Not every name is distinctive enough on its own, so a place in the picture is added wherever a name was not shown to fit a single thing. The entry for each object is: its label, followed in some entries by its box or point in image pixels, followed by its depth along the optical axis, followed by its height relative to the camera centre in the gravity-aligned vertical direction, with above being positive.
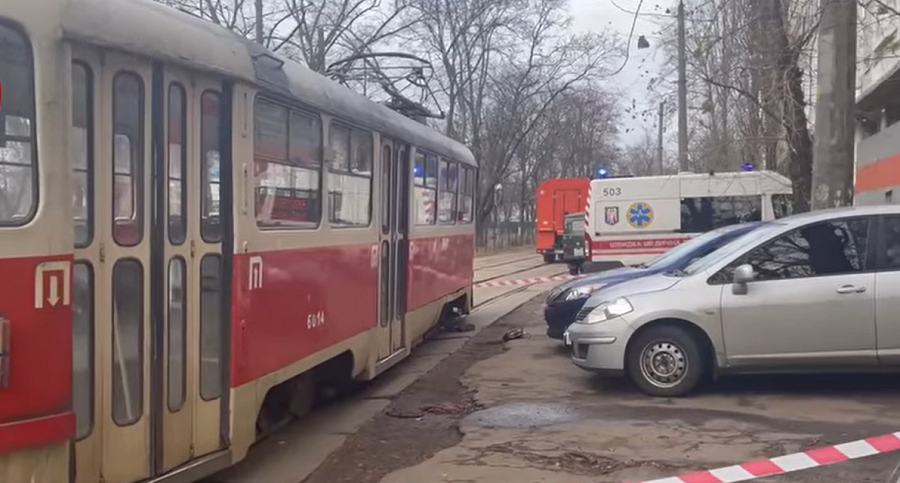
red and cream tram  4.37 -0.06
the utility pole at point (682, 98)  17.76 +3.09
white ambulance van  18.59 +0.48
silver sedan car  8.48 -0.68
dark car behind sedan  11.25 -0.58
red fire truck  33.78 +0.97
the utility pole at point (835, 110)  11.88 +1.51
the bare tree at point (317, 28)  34.06 +7.50
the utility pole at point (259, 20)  26.45 +5.63
